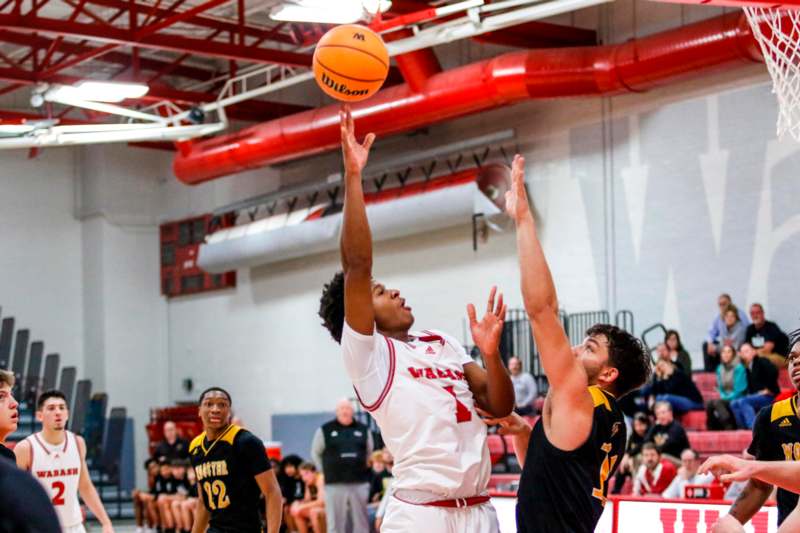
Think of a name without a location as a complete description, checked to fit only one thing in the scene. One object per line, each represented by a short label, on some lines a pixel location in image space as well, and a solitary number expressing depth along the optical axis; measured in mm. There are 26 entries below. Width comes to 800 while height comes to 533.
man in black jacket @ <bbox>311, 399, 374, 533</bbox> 14984
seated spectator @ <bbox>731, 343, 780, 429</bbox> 14516
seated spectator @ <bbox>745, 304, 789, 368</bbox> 15328
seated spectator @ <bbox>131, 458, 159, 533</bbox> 20406
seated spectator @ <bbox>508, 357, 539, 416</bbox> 16922
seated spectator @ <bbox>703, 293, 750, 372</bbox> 15977
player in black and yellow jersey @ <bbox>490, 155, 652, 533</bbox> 4703
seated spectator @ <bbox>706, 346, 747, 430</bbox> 14906
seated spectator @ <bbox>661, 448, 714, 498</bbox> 13188
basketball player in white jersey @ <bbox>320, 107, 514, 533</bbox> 5141
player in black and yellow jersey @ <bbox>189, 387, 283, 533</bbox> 8312
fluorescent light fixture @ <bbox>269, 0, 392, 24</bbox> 14062
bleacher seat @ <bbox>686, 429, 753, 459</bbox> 14461
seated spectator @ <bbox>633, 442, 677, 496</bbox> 13570
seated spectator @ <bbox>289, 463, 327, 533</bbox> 16531
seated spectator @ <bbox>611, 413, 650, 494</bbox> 14273
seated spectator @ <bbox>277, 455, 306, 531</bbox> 17312
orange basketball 6688
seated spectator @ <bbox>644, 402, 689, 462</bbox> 14039
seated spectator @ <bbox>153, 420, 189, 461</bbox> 20250
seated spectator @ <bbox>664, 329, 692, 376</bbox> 15992
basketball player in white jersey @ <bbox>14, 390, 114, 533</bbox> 9938
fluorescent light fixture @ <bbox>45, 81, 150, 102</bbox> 17594
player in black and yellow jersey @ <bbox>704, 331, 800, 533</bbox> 5961
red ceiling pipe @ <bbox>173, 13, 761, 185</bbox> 15703
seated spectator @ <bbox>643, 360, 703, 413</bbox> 15664
